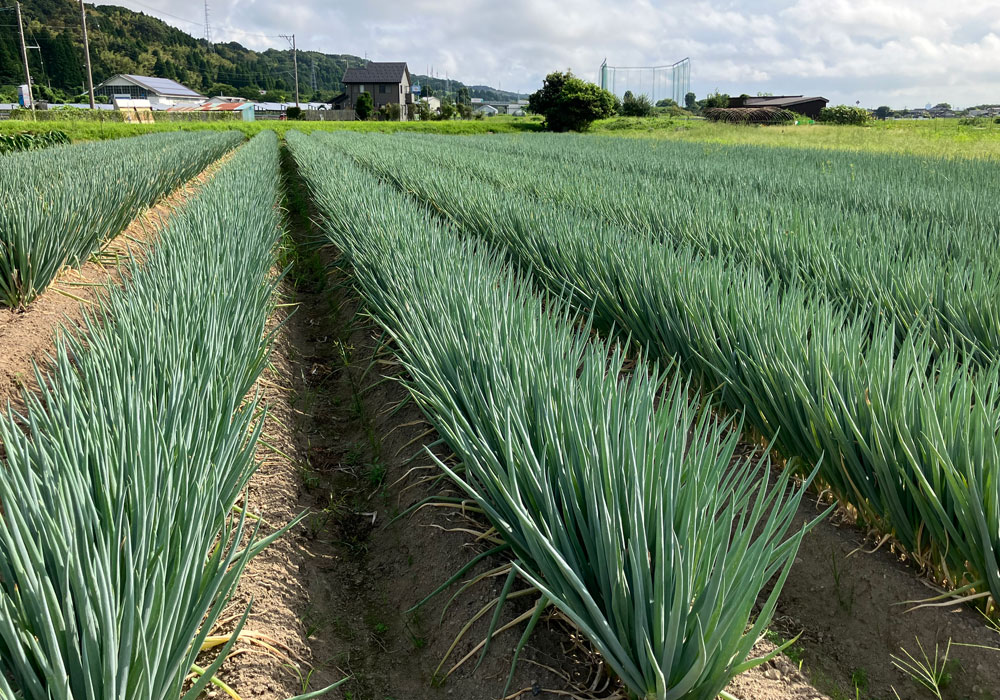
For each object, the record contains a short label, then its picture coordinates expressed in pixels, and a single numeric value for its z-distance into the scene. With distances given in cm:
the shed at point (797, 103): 5272
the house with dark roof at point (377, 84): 6806
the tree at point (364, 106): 4953
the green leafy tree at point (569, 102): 3638
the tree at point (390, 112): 4694
